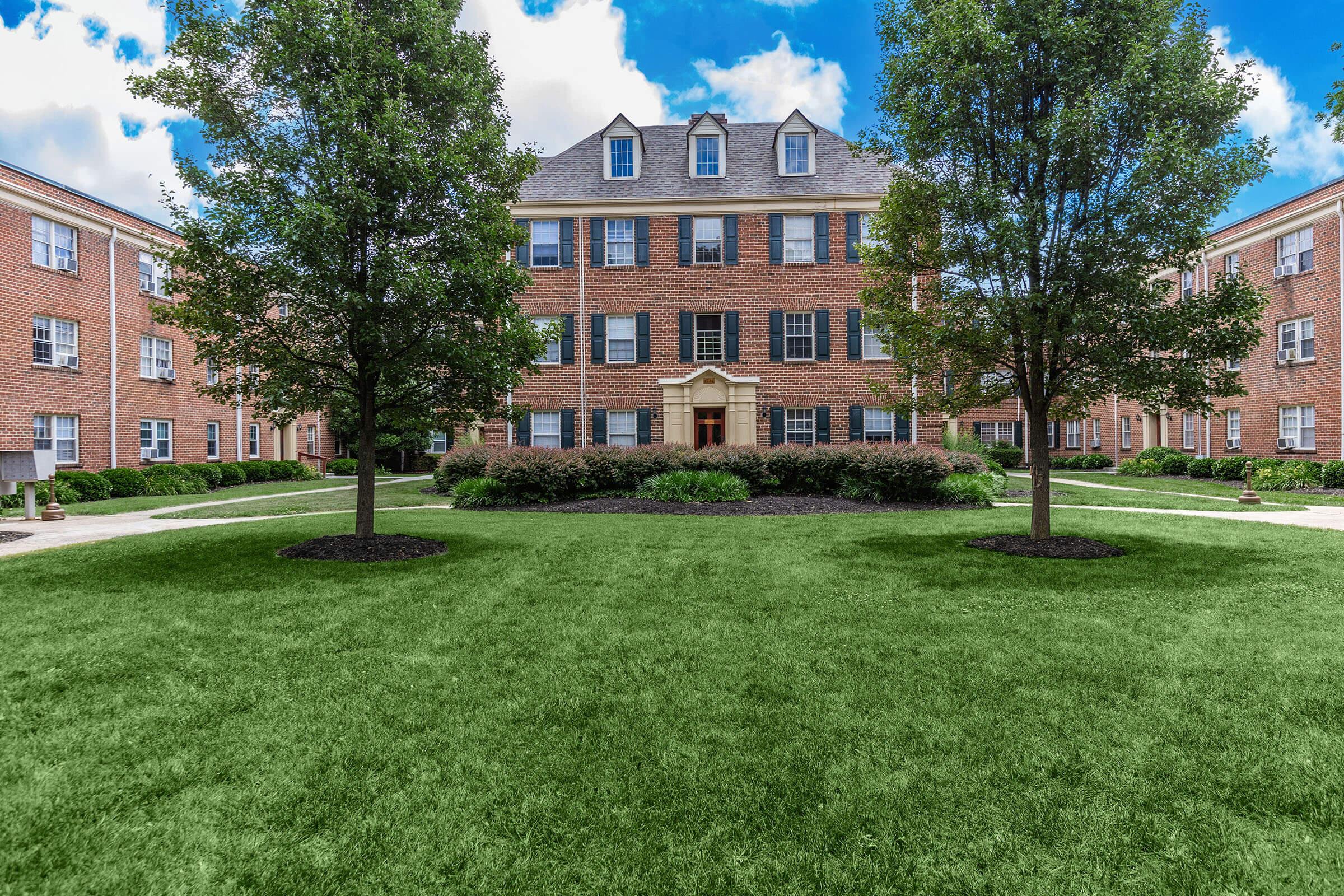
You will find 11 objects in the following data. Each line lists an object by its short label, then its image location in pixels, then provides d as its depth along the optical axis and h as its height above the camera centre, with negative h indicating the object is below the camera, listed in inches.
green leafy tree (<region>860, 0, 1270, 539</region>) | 276.8 +114.1
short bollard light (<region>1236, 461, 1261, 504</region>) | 548.4 -51.5
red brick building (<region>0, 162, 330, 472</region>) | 661.9 +134.0
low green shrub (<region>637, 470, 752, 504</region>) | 554.9 -35.0
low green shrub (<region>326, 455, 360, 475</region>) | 1173.7 -24.4
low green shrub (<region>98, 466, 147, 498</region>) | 683.4 -26.2
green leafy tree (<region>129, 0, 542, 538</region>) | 277.7 +109.0
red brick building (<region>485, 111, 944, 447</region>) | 779.4 +164.7
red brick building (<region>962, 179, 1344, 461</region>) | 750.5 +122.9
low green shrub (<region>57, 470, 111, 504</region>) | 624.1 -26.0
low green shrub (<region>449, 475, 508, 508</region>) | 572.4 -38.4
